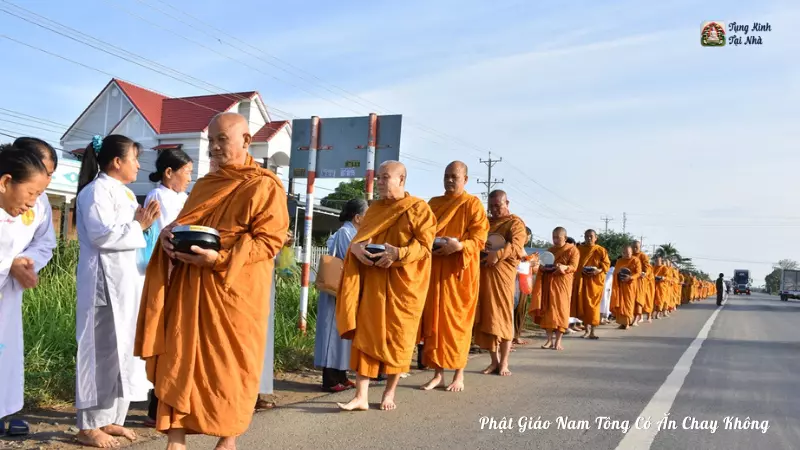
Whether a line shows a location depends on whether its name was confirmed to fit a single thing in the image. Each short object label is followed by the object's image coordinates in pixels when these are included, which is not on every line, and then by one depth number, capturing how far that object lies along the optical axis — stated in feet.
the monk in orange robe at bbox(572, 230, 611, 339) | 40.42
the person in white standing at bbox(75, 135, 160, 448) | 13.94
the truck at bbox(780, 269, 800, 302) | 237.45
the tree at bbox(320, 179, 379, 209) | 168.70
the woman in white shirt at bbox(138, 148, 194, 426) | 16.89
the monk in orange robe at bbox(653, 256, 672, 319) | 70.63
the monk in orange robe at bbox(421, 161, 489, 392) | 20.45
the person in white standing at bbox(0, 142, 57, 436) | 12.05
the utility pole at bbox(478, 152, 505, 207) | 164.96
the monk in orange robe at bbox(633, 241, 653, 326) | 56.78
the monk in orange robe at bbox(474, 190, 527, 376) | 23.84
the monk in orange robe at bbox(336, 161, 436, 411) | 17.52
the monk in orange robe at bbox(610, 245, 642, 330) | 51.90
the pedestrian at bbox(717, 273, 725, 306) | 110.01
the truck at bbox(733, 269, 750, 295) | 346.13
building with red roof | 112.57
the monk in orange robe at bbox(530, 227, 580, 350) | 33.81
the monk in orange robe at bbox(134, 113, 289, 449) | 11.35
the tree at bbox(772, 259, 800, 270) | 541.17
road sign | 29.66
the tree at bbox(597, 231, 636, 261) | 166.09
